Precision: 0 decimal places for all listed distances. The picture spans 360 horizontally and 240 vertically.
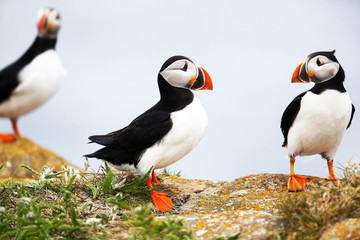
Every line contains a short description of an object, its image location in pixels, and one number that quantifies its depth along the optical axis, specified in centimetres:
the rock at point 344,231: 713
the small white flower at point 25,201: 834
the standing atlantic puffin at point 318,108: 1159
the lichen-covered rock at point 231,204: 789
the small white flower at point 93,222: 842
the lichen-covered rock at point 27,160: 1625
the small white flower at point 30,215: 810
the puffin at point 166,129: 1088
